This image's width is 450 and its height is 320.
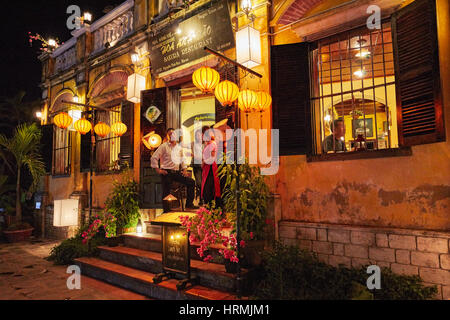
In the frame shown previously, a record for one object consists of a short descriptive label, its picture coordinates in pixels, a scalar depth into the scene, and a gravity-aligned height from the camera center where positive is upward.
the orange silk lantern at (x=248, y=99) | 5.96 +1.75
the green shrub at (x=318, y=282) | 4.41 -1.66
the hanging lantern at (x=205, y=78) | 6.22 +2.29
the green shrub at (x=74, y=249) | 7.96 -1.82
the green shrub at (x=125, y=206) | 8.48 -0.64
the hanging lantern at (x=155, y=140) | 8.72 +1.34
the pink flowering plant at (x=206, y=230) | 5.32 -0.89
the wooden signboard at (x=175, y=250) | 5.33 -1.26
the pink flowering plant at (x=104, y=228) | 8.11 -1.22
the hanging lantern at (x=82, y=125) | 9.67 +2.04
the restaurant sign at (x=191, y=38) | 7.41 +4.13
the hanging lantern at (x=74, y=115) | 10.72 +2.68
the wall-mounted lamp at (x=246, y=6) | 6.75 +4.23
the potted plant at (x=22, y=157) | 12.10 +1.31
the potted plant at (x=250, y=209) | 5.38 -0.52
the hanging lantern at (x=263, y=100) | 6.07 +1.75
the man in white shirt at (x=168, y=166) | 7.82 +0.49
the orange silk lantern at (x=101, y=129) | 9.70 +1.90
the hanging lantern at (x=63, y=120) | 9.78 +2.25
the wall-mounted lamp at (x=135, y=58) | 9.71 +4.32
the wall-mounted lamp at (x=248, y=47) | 6.21 +2.98
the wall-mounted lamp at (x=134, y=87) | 9.07 +3.11
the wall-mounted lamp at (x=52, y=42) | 14.51 +7.30
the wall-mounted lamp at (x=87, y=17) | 12.40 +7.29
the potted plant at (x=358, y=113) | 9.87 +2.36
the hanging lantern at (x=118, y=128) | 9.57 +1.90
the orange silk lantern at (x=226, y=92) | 6.12 +1.95
